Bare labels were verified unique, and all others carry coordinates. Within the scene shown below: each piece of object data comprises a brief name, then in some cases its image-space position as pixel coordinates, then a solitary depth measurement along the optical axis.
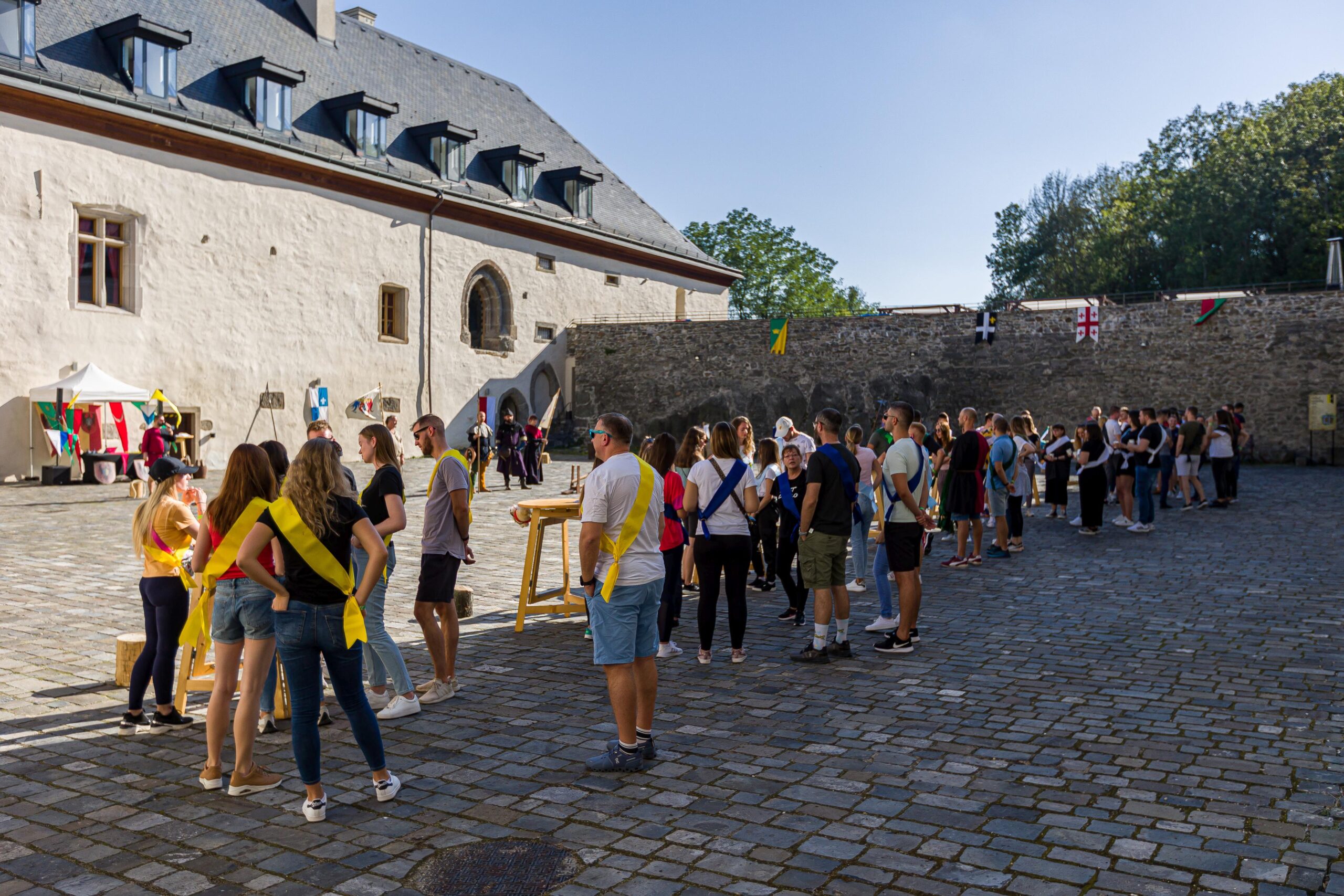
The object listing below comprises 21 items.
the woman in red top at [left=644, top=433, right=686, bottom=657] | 7.53
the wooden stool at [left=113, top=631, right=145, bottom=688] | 6.40
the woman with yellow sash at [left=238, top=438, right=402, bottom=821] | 4.42
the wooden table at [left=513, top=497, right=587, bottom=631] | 8.35
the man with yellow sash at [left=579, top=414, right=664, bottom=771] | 5.08
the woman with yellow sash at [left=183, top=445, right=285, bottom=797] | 4.82
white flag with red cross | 30.38
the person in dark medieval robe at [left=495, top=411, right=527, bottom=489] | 21.44
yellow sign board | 28.14
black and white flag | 31.52
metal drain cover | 3.82
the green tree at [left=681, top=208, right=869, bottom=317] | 57.09
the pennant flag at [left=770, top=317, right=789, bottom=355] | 33.69
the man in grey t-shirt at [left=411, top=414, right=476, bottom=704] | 6.35
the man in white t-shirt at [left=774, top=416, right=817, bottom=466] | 10.52
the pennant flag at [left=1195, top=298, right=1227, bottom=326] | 29.23
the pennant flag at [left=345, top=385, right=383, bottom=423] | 29.41
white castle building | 22.33
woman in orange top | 5.57
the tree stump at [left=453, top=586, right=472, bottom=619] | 8.76
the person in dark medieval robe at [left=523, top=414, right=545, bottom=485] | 22.22
